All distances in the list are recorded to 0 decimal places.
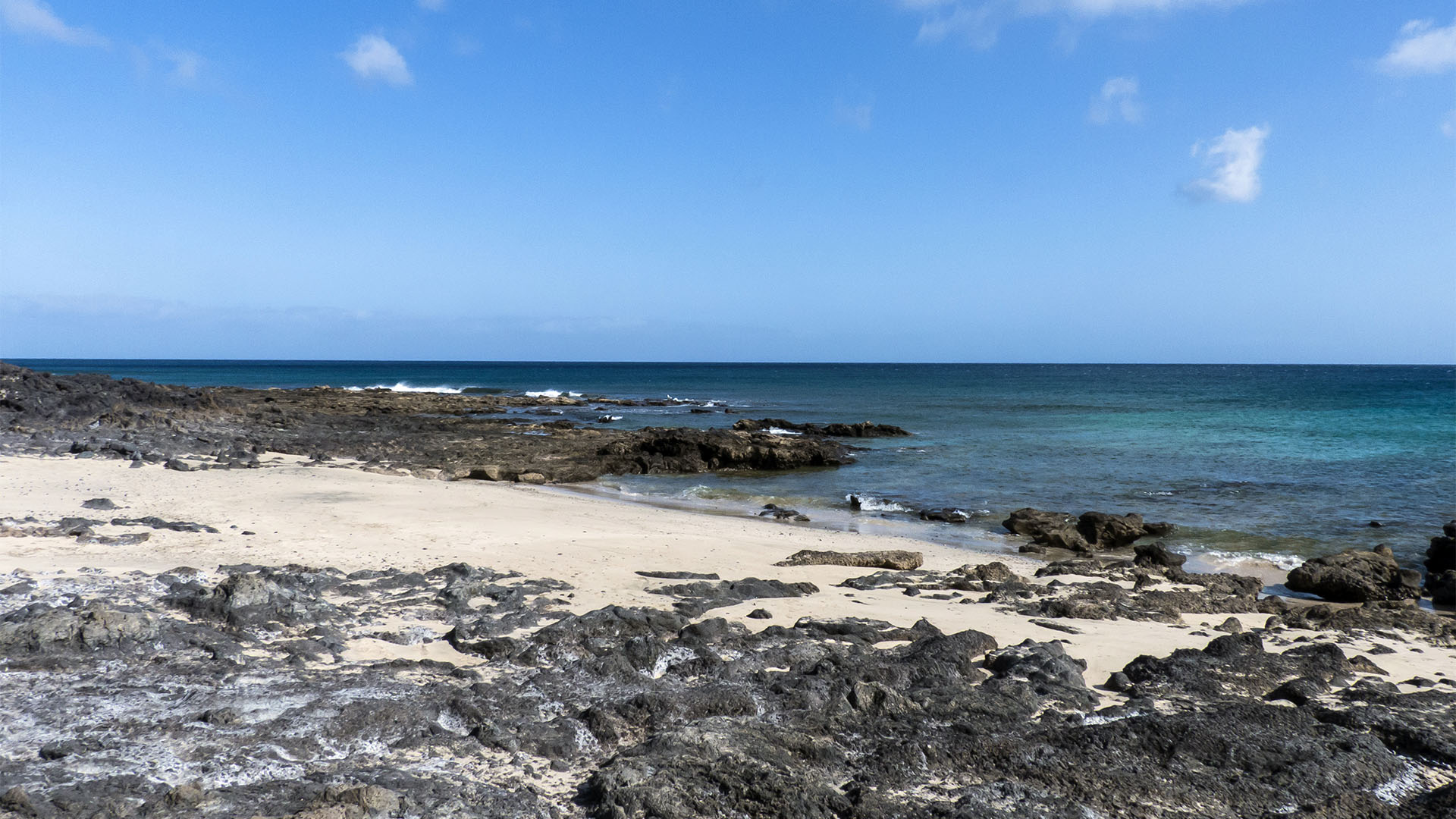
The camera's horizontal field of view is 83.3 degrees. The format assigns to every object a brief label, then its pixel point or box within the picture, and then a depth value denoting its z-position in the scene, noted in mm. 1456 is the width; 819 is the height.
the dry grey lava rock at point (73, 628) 5508
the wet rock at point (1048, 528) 13422
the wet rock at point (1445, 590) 10117
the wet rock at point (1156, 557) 11609
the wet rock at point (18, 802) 3580
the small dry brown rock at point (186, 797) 3766
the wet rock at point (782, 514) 16156
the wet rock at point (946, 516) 15992
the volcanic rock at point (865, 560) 10469
